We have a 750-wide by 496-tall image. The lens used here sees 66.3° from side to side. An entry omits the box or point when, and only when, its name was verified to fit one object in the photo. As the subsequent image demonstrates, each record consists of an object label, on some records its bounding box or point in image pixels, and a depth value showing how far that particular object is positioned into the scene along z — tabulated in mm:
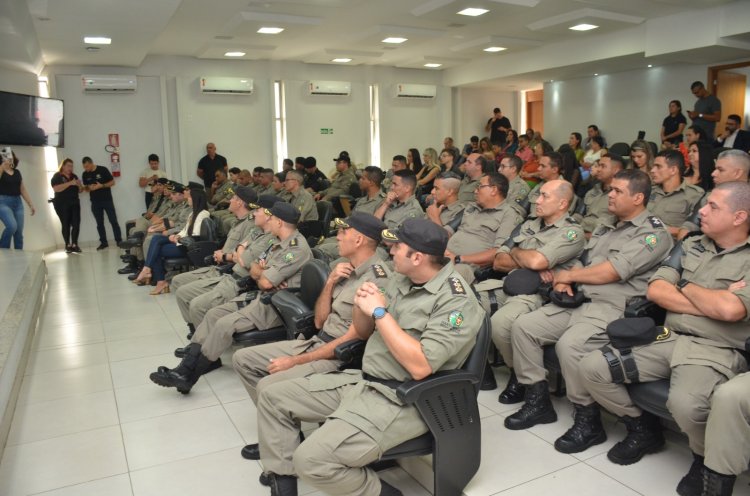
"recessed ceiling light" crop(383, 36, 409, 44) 9501
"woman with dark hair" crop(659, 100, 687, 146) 9109
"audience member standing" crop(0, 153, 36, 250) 7434
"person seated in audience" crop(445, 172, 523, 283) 4125
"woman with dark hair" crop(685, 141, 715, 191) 4465
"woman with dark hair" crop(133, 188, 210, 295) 6254
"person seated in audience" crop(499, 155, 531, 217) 4941
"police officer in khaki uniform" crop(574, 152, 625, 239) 4566
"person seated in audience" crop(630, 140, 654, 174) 5004
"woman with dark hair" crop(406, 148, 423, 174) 10742
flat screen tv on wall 7832
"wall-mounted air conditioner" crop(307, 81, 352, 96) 12023
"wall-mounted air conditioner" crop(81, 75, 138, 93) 10125
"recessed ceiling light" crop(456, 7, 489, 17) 7637
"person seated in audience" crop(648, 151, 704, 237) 4094
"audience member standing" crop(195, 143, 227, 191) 11188
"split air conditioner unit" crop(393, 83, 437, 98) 12828
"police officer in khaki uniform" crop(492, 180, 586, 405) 3166
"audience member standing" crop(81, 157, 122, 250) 10047
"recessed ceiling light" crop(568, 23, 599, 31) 8709
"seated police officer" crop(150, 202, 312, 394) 3402
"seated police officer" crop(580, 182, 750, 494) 2203
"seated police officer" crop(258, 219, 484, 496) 1971
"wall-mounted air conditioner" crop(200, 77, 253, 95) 11055
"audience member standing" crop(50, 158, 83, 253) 9539
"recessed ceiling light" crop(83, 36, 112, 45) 7793
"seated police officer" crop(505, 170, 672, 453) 2719
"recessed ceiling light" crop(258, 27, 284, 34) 8609
